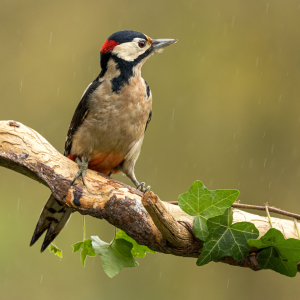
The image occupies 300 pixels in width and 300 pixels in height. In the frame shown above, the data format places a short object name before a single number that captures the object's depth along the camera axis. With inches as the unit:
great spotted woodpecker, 241.2
